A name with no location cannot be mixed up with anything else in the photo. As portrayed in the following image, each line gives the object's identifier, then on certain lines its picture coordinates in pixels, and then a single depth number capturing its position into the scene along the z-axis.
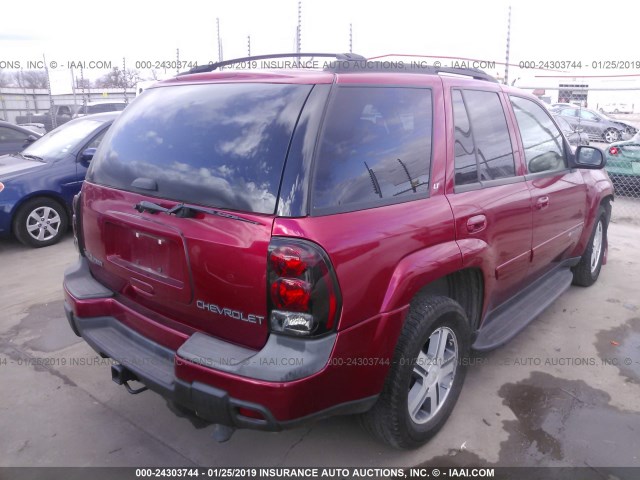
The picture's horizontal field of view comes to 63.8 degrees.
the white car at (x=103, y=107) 18.88
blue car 6.02
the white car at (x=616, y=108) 27.92
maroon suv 2.03
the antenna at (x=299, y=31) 8.50
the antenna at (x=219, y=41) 12.52
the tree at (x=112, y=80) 38.38
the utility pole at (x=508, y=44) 11.47
